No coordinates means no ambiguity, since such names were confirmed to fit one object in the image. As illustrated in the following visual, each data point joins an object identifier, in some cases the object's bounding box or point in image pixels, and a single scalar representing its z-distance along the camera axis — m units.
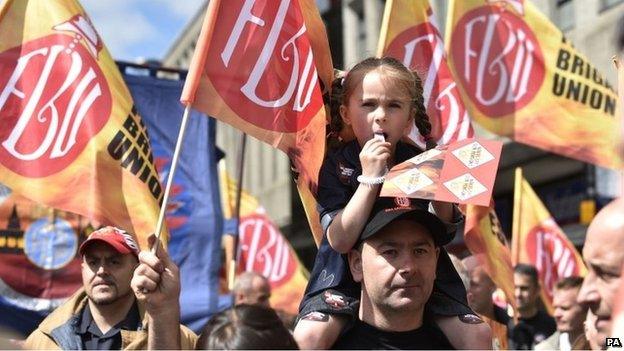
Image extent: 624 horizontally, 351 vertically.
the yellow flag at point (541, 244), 9.63
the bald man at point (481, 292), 6.57
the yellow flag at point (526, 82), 7.71
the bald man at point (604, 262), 2.50
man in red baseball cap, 4.92
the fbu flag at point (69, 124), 5.47
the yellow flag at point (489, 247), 6.79
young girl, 3.49
